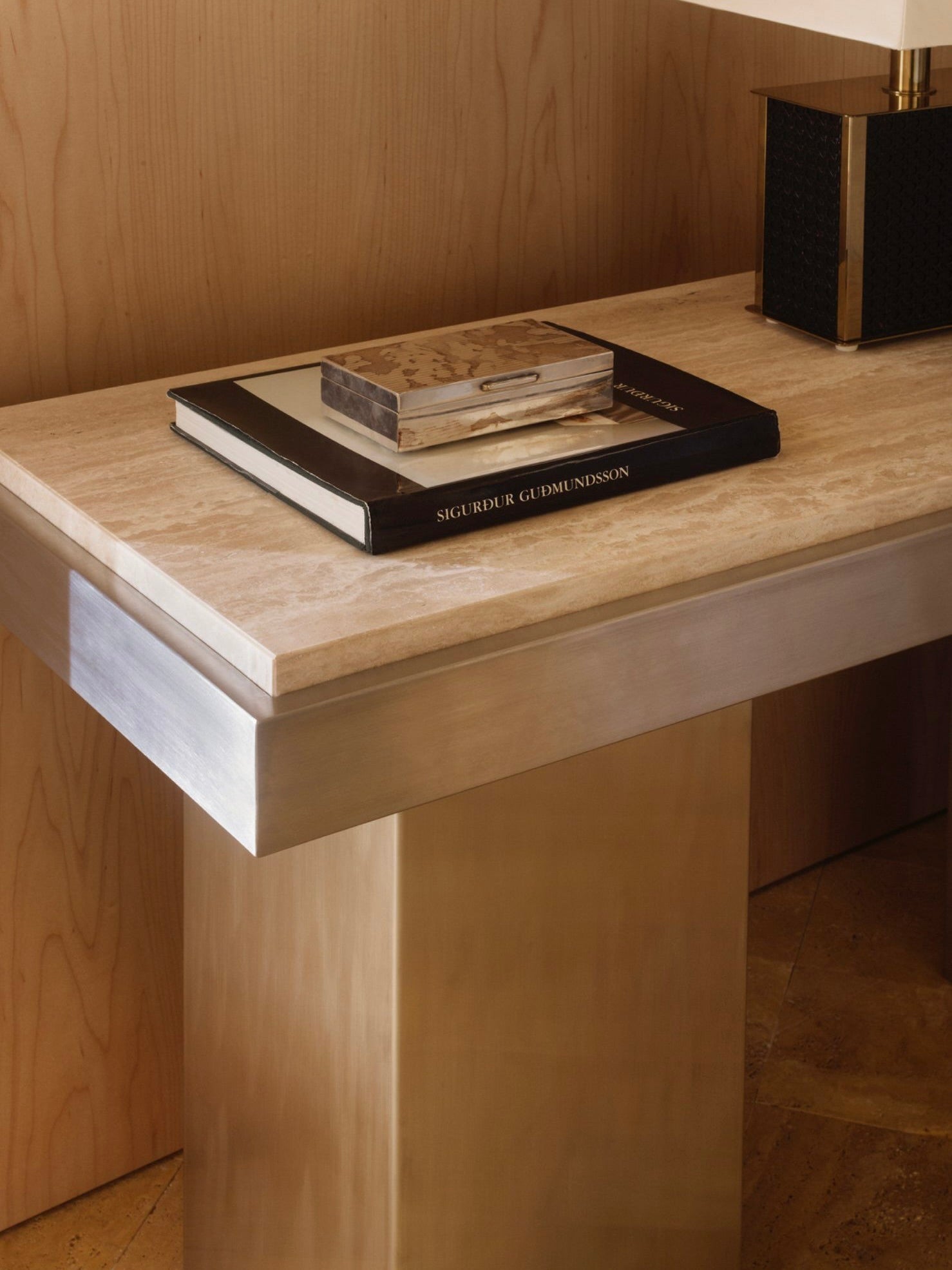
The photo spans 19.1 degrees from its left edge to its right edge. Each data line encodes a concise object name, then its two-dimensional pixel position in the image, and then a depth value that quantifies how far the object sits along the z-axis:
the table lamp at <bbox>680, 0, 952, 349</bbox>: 2.05
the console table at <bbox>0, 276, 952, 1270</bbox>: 1.67
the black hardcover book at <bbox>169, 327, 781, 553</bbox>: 1.75
